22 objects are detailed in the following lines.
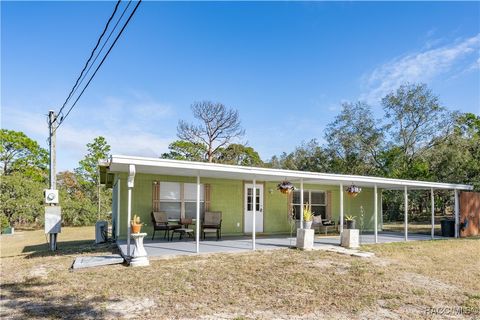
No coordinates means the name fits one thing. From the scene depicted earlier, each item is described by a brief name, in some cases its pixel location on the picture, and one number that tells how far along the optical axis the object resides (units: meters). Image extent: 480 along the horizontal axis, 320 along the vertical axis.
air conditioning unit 10.28
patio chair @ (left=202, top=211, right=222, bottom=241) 10.14
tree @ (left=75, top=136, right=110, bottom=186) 26.33
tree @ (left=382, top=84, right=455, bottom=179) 19.55
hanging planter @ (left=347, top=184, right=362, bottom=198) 10.05
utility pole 9.04
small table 9.16
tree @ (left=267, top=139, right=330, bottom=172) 22.75
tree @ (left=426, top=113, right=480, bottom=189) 16.41
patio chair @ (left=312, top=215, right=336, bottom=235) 11.72
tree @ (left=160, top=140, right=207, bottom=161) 27.84
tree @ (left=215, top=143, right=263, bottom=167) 28.48
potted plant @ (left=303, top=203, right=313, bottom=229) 8.67
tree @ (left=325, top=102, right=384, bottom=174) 20.72
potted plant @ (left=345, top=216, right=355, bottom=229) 9.69
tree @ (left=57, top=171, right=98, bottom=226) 20.45
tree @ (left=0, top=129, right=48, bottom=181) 24.97
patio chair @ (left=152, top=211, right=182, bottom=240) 9.62
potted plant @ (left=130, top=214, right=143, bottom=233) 6.45
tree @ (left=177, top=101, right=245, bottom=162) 28.16
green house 9.17
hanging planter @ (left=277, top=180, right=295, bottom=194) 8.91
